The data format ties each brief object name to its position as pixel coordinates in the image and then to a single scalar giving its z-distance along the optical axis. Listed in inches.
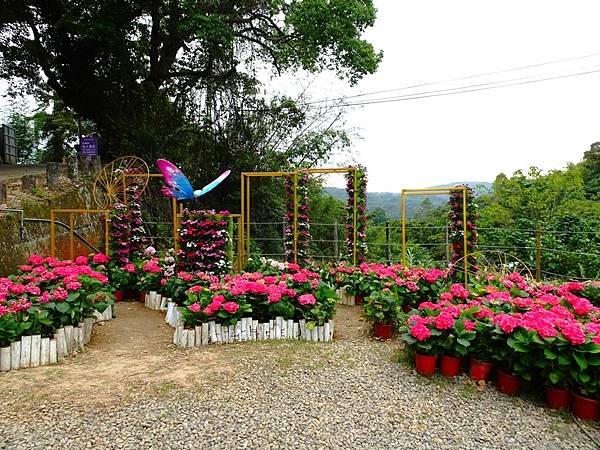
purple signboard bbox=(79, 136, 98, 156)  387.9
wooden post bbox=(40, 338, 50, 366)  125.6
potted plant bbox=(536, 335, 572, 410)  101.0
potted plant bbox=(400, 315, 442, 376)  119.3
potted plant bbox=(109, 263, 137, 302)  224.5
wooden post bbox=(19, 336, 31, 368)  122.2
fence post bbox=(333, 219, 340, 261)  328.1
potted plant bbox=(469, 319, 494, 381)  115.0
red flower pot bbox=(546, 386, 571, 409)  102.3
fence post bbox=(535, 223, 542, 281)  263.0
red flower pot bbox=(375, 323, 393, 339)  157.6
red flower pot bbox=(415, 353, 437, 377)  119.3
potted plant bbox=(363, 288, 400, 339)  156.9
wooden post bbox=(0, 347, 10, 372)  119.3
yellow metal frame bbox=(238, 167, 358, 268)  253.3
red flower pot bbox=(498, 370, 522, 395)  109.0
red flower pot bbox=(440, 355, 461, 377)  118.3
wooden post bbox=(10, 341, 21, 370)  120.7
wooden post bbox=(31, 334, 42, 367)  124.0
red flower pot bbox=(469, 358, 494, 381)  115.0
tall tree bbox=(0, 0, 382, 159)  394.0
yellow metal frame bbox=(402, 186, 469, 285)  214.5
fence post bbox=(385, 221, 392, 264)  317.7
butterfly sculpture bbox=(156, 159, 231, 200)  196.7
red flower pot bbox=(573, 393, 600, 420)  97.6
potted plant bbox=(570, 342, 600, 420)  97.6
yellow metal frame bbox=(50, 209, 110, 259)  236.8
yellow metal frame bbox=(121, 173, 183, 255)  209.0
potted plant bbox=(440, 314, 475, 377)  117.6
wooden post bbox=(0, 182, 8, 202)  230.7
